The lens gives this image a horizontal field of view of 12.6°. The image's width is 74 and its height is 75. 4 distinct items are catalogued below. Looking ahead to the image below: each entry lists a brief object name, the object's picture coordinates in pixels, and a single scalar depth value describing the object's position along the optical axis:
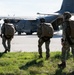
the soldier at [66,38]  11.70
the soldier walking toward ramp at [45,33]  14.05
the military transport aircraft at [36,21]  50.91
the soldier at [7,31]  16.78
